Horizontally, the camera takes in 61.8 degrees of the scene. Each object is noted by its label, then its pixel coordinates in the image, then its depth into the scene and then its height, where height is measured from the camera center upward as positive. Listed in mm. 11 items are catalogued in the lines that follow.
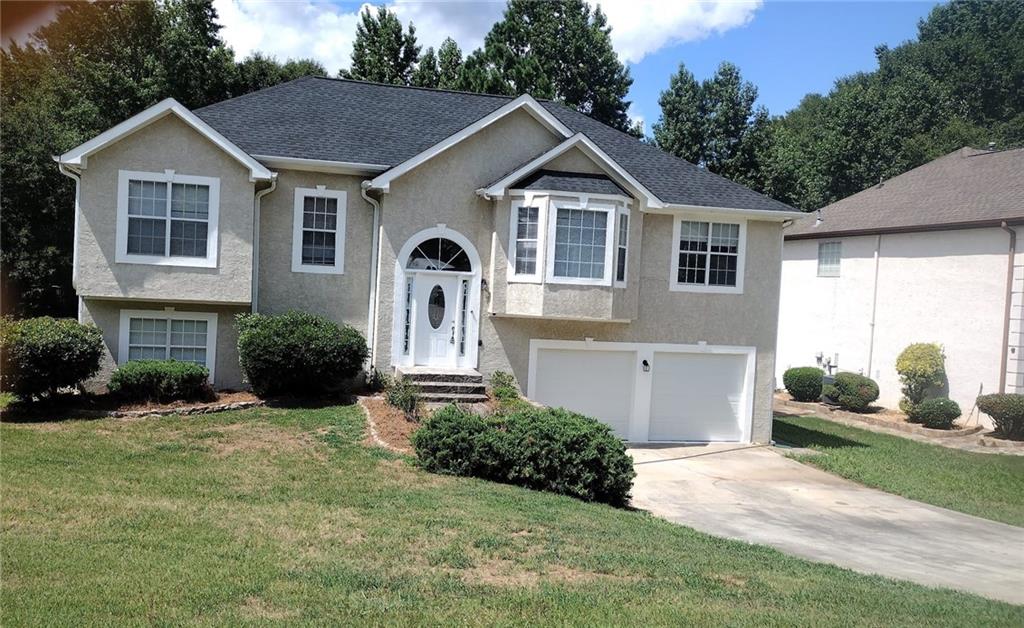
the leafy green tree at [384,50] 36031 +9978
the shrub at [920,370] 23609 -1612
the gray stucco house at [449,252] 16031 +669
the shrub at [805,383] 26266 -2380
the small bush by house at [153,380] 15117 -1956
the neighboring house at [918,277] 22656 +1001
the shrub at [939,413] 22453 -2628
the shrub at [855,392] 24703 -2417
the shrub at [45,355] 13805 -1495
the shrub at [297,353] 15453 -1366
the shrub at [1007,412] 21156 -2375
